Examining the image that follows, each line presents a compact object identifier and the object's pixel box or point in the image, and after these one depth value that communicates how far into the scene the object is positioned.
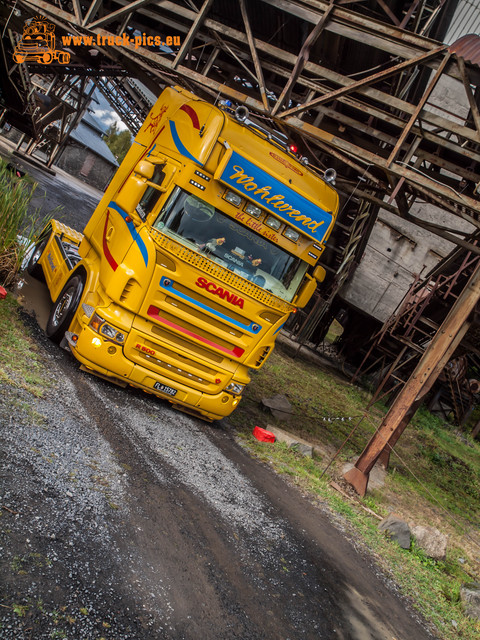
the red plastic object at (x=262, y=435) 7.94
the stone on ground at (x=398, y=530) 6.85
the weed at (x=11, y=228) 6.79
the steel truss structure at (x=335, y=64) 7.10
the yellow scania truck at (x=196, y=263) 6.16
